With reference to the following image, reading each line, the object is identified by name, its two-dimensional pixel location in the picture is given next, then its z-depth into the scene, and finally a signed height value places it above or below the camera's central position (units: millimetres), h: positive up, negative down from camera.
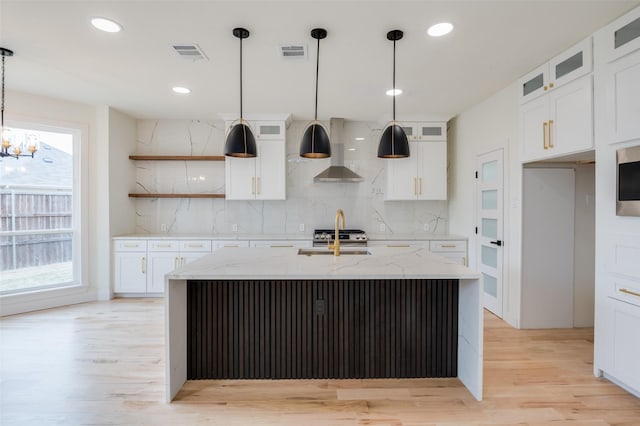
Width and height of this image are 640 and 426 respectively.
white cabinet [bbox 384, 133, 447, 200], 4734 +550
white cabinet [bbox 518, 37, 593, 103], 2523 +1208
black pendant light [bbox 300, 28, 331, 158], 2484 +547
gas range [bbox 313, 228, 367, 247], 4406 -380
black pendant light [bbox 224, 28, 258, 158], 2510 +541
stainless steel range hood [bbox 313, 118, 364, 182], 4746 +959
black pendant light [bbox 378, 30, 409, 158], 2576 +539
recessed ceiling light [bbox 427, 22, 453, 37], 2376 +1358
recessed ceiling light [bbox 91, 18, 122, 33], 2338 +1369
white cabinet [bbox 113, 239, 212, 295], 4469 -667
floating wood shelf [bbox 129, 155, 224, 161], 4781 +785
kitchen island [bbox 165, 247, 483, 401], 2400 -861
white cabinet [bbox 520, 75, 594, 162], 2508 +765
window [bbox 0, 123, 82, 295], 3805 -32
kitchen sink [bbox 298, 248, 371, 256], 3164 -409
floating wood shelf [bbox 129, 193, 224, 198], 4762 +229
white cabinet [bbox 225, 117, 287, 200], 4680 +588
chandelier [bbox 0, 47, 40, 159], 3115 +711
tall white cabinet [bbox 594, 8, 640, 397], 2123 -78
